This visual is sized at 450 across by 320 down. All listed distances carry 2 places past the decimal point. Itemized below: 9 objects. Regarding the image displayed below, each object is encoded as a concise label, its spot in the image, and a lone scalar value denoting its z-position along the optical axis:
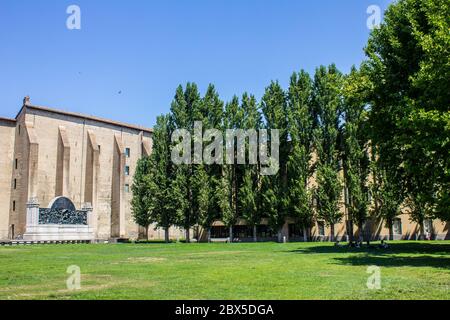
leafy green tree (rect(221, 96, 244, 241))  49.28
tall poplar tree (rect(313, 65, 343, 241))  45.41
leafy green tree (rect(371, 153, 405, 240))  45.78
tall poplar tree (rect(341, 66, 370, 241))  45.38
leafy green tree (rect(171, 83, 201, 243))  49.22
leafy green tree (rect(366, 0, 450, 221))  18.00
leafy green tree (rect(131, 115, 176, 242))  50.50
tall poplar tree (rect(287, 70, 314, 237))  45.77
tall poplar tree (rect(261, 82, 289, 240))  46.66
